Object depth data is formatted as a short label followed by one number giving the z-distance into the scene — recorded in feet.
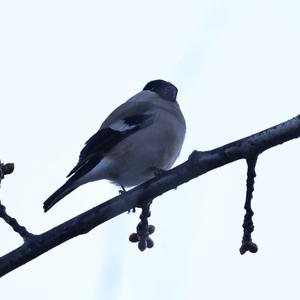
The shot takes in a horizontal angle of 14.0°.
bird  31.12
